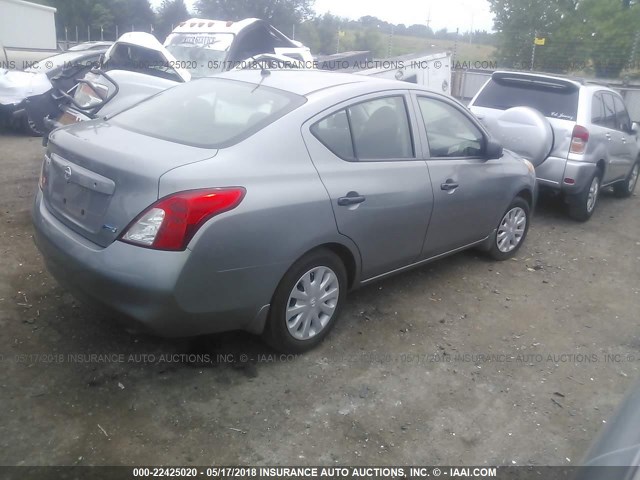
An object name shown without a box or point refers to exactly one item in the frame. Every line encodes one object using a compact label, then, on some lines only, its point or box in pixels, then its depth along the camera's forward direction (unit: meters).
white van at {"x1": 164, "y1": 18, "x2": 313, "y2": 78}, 10.24
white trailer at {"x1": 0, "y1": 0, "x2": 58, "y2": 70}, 22.98
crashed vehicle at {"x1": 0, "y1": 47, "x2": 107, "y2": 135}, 9.44
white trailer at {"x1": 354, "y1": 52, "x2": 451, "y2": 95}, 9.52
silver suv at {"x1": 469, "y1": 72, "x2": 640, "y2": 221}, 6.67
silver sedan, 2.89
